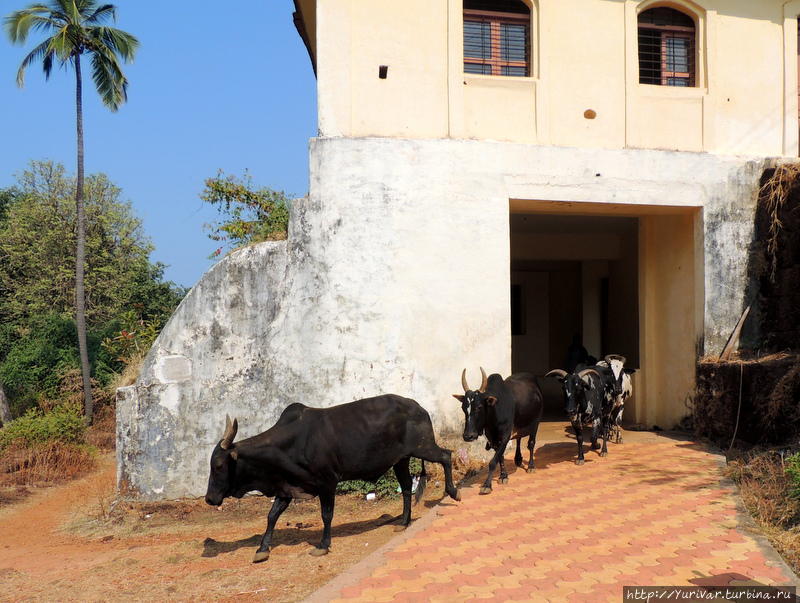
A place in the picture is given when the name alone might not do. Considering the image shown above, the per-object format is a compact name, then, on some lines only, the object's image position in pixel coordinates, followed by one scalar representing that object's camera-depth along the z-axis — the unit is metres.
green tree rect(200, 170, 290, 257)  15.48
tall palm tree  15.55
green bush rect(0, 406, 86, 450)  12.56
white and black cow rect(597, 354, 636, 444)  10.07
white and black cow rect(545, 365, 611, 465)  9.07
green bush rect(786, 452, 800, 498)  6.46
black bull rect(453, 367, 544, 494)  7.87
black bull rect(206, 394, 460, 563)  6.84
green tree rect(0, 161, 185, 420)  18.95
